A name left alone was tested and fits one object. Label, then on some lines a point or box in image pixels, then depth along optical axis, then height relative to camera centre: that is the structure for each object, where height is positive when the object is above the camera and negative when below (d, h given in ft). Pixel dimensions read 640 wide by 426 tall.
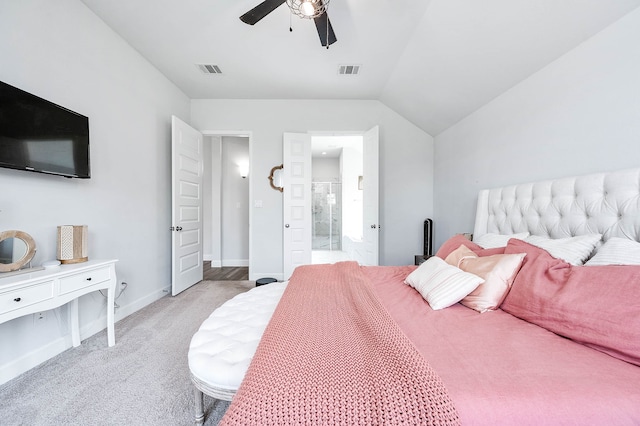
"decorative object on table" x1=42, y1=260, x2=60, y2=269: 5.18 -1.14
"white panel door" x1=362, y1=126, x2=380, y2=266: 10.67 +0.73
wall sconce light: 15.69 +2.76
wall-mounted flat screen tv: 4.70 +1.70
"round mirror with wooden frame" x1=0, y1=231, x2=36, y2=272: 4.57 -0.75
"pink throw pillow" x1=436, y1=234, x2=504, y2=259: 5.16 -0.86
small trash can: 9.16 -2.70
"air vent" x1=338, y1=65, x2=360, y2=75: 9.02 +5.51
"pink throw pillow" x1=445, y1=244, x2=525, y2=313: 3.99 -1.20
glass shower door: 21.65 -0.39
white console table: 4.14 -1.54
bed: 2.00 -1.55
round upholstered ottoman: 3.06 -1.99
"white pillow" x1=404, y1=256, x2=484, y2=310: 4.07 -1.32
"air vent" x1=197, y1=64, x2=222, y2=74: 9.13 +5.58
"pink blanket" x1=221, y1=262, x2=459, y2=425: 1.93 -1.55
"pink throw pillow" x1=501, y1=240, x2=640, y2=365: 2.66 -1.18
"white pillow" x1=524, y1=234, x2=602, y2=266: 4.03 -0.64
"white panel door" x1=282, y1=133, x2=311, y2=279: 11.48 +0.52
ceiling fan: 5.05 +4.42
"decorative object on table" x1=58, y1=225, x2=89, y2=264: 5.50 -0.74
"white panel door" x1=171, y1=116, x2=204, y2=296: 9.50 +0.27
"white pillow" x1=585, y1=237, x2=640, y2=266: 3.39 -0.62
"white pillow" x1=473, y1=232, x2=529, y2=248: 5.57 -0.70
